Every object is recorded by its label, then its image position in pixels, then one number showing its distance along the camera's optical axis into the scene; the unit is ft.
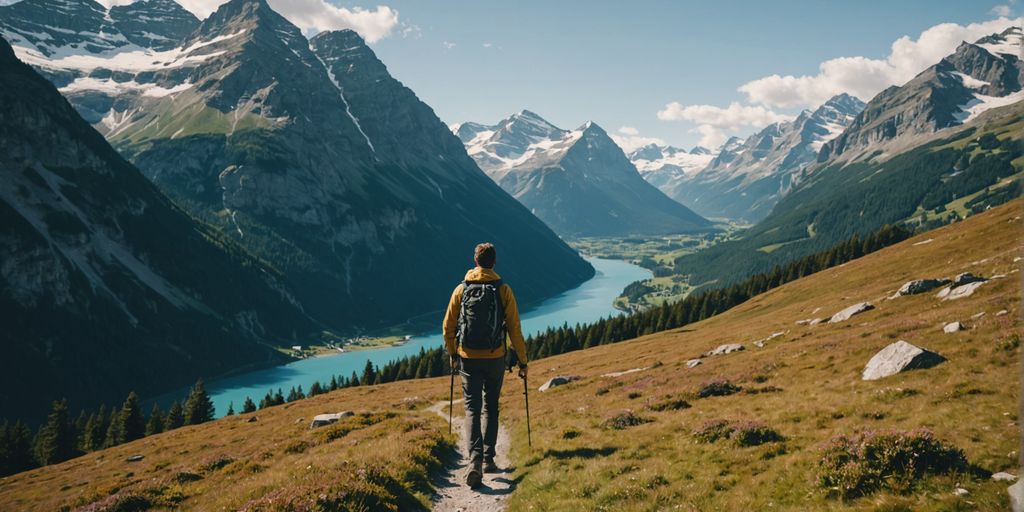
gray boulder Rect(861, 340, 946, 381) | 63.77
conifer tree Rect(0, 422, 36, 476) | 260.62
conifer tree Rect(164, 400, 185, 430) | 316.79
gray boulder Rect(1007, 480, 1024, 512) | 21.40
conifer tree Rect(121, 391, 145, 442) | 301.02
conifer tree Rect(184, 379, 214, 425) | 317.42
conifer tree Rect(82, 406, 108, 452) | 301.76
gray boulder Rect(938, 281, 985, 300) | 111.65
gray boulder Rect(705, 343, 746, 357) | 135.48
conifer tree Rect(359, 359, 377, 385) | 357.90
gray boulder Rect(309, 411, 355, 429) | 111.14
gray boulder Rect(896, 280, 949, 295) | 135.32
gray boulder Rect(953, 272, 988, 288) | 119.65
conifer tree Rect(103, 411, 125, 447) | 298.76
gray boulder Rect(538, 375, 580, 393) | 135.13
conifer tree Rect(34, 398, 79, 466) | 289.74
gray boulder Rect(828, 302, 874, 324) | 136.67
